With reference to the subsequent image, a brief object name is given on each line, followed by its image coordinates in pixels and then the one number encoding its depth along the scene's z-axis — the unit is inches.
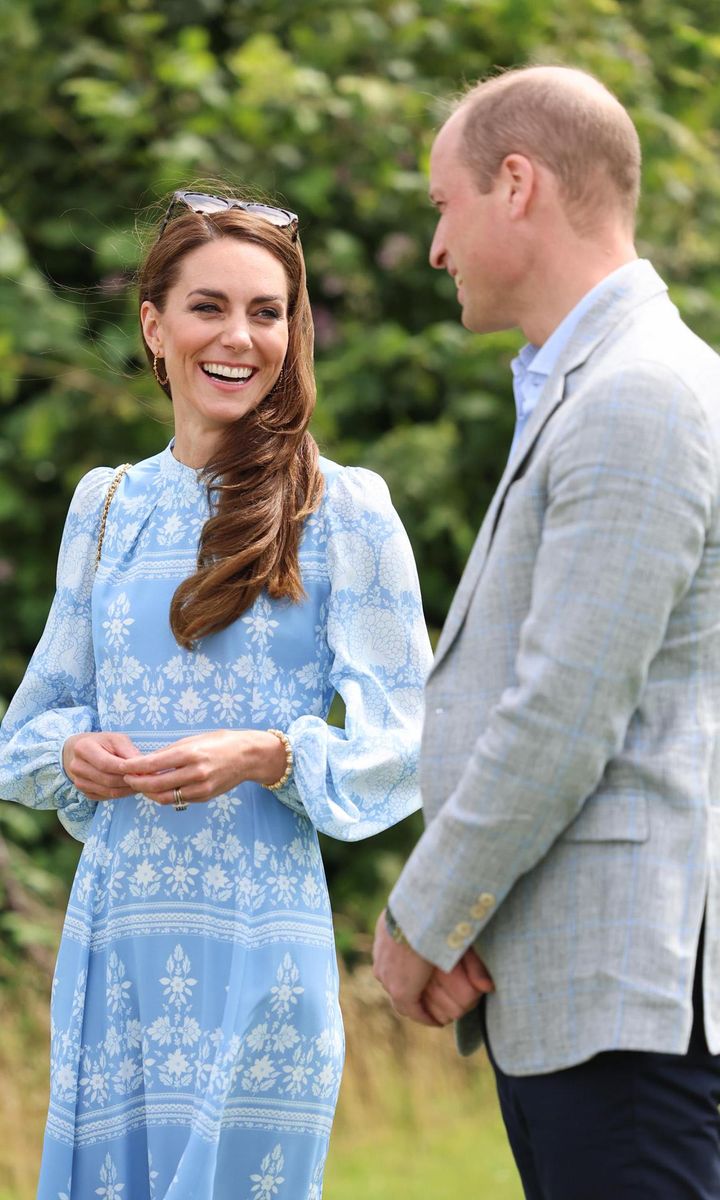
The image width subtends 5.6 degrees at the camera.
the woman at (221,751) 267.0
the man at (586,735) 247.5
